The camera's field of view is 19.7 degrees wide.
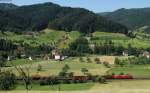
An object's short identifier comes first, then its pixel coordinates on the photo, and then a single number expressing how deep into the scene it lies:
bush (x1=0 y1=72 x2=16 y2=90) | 54.43
